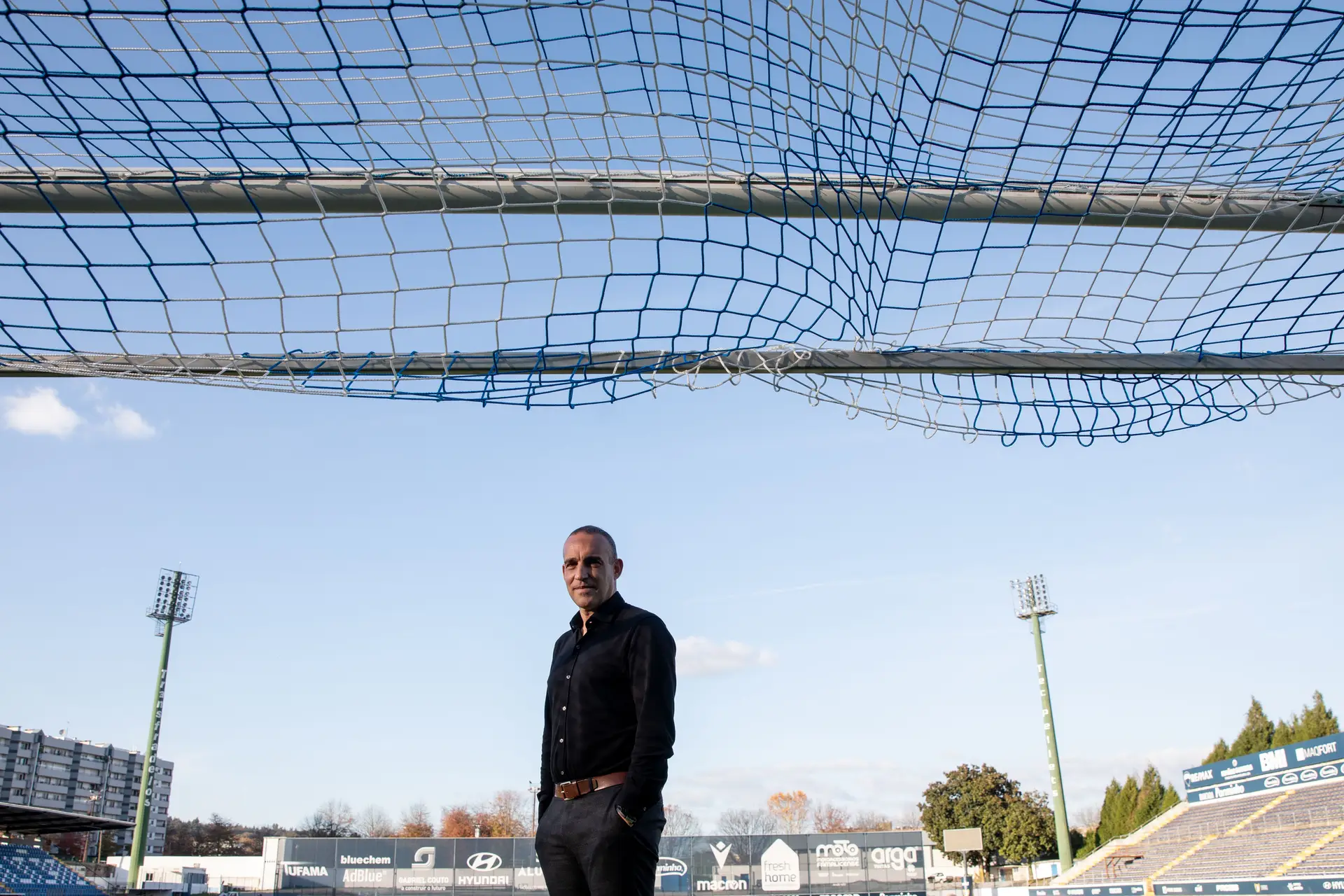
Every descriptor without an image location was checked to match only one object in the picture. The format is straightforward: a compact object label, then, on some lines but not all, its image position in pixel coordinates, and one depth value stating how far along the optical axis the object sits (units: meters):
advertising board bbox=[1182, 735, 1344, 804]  21.72
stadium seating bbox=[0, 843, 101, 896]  22.94
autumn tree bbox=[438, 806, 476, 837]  75.19
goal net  2.75
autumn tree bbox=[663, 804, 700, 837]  50.10
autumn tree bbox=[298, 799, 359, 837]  69.71
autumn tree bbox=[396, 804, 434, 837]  71.50
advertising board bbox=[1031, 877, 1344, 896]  17.32
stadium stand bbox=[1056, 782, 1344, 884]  20.28
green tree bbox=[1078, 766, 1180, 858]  34.00
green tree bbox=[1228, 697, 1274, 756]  33.00
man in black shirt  2.24
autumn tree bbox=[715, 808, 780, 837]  60.72
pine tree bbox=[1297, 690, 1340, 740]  30.72
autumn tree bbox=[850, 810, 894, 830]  62.37
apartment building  81.81
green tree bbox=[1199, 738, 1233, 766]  33.93
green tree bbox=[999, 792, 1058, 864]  32.12
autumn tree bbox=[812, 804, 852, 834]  69.12
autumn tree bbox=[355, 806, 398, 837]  76.61
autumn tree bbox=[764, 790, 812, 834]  67.50
